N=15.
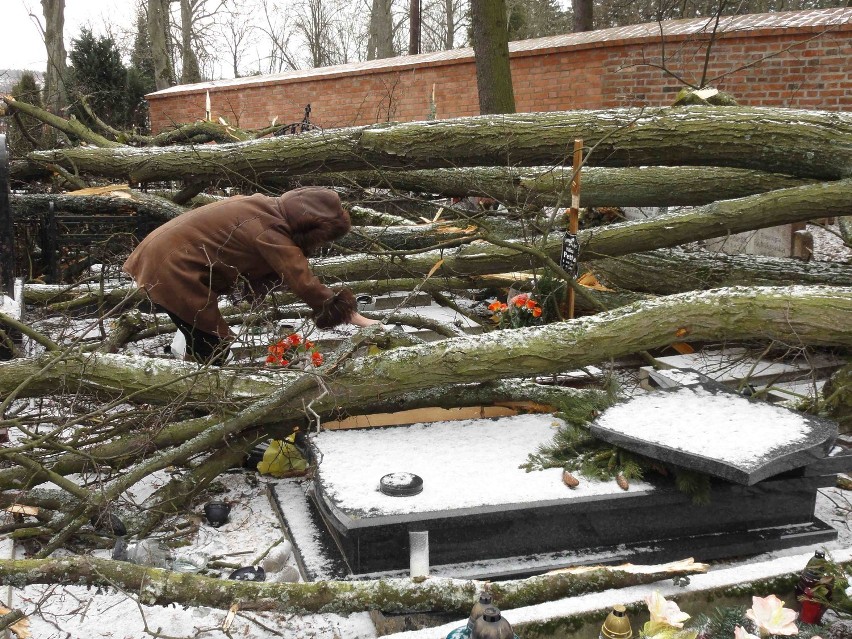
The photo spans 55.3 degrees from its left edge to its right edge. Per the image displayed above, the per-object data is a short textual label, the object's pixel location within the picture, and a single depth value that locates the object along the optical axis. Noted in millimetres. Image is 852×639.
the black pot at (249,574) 2935
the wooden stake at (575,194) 4492
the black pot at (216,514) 3521
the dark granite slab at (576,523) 2941
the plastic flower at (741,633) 2059
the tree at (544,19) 25094
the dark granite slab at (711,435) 2859
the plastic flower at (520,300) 4918
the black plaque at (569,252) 4418
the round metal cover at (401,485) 3014
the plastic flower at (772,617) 2072
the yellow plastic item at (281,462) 3980
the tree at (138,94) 21516
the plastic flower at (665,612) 2061
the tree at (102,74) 20797
